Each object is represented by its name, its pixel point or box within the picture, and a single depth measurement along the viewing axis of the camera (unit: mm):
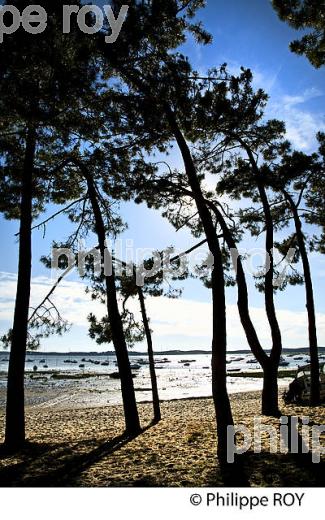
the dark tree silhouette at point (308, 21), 8422
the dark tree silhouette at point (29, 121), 6656
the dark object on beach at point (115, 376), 65469
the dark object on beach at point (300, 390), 17995
